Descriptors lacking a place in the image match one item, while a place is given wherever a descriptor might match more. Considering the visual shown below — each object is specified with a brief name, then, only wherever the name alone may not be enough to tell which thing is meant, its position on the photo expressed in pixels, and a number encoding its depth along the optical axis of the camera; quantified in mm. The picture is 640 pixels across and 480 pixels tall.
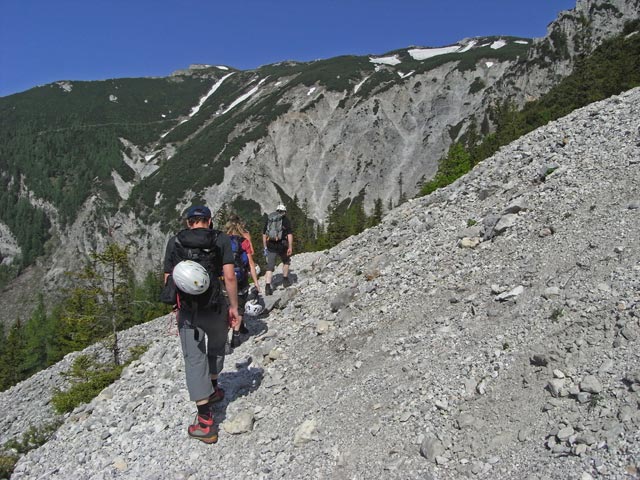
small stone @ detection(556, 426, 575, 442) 4548
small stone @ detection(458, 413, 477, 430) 5332
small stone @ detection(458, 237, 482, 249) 9797
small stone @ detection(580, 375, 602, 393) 4922
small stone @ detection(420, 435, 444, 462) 5098
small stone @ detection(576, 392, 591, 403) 4891
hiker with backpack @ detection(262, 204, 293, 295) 12844
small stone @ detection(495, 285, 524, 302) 7383
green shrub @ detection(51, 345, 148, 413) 10558
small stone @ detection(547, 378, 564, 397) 5145
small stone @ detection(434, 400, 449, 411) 5727
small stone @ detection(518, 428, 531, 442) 4812
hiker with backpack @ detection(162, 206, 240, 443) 6234
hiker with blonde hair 9836
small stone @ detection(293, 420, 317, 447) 6137
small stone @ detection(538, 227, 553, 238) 8766
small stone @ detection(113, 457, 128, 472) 6635
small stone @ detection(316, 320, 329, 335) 9172
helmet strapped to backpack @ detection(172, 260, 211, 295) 5922
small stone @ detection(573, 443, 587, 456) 4301
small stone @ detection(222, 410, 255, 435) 6723
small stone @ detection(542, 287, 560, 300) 6789
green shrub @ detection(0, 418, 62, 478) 7836
